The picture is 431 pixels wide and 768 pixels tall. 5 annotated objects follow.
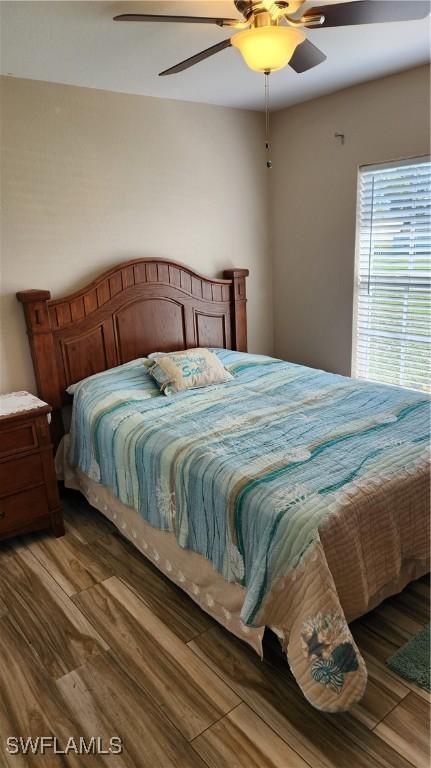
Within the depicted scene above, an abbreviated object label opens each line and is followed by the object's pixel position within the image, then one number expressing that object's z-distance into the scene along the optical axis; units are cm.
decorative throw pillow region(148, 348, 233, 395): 280
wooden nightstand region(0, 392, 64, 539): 238
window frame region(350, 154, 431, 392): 286
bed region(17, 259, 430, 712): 156
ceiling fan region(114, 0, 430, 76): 149
